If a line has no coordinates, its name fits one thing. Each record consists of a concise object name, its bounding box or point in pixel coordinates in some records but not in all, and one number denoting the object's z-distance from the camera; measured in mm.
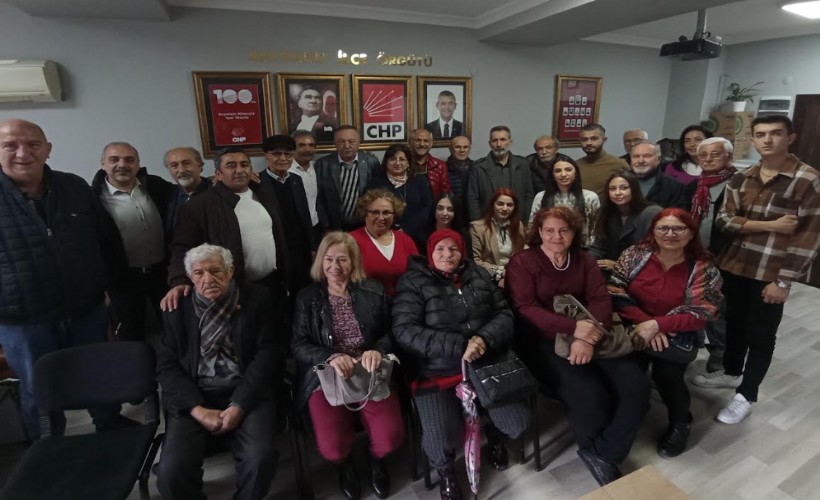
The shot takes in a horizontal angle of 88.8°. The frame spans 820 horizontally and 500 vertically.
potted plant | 5945
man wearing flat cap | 2826
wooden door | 5375
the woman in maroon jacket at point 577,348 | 2016
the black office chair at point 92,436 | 1499
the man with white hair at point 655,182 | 2861
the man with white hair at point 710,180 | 2654
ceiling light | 4160
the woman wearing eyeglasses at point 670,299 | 2131
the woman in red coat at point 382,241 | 2494
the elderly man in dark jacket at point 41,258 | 1826
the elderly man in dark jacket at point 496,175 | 3586
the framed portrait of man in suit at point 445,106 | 4434
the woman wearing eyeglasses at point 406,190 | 3184
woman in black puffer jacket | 1954
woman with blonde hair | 1927
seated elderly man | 1755
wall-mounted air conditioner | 2963
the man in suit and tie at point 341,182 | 3248
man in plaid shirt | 2115
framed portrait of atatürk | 3857
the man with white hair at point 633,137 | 3869
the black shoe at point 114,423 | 2164
